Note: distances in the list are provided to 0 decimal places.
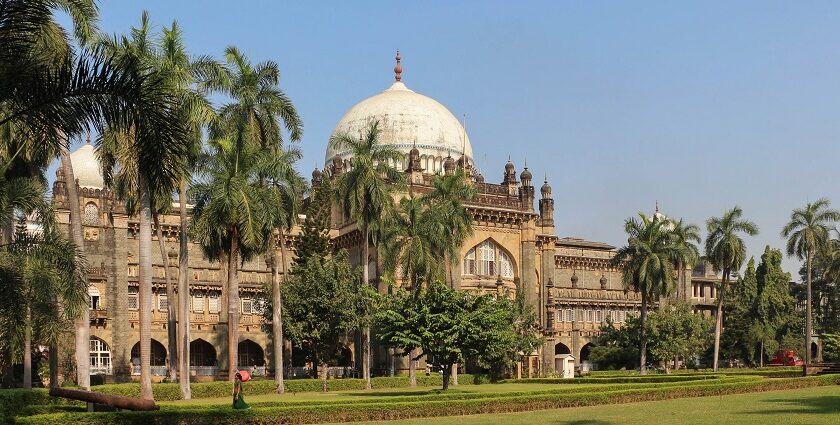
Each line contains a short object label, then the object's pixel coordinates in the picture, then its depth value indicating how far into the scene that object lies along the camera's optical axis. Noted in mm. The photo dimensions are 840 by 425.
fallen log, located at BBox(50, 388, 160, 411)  24531
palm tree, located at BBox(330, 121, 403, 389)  49344
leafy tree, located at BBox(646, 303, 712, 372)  64125
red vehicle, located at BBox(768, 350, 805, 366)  67350
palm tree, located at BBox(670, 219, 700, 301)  64750
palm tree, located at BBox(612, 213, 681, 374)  60938
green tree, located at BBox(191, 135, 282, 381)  39781
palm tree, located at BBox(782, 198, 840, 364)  69000
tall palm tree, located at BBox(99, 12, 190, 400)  17781
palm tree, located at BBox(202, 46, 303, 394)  43281
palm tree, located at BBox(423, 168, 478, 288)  53375
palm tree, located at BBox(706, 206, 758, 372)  64500
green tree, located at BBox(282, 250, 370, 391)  52156
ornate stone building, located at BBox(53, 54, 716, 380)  57875
